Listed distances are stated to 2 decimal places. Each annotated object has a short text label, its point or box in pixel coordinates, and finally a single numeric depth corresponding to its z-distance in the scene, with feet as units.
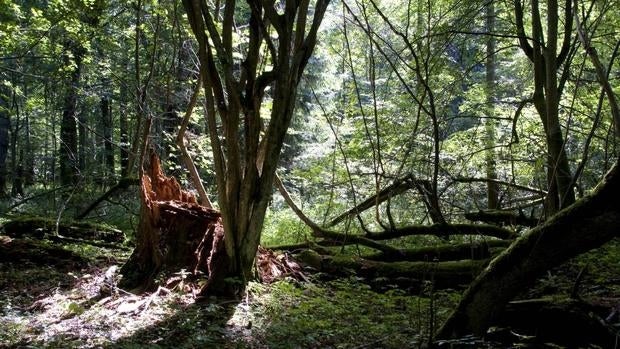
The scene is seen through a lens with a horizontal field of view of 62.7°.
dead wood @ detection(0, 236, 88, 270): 23.71
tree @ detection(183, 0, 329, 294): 18.33
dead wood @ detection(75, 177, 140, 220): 32.60
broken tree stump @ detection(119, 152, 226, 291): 20.04
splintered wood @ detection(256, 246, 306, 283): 21.40
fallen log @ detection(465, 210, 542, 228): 26.17
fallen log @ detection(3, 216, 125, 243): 27.58
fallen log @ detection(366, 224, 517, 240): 25.18
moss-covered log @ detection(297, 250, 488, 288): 21.06
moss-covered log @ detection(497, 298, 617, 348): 12.55
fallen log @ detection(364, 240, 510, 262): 23.32
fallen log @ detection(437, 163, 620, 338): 10.62
